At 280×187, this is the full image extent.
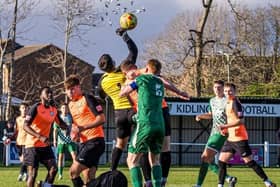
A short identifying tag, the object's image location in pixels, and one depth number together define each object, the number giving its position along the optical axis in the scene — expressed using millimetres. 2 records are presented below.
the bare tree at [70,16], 48219
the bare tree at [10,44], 43969
